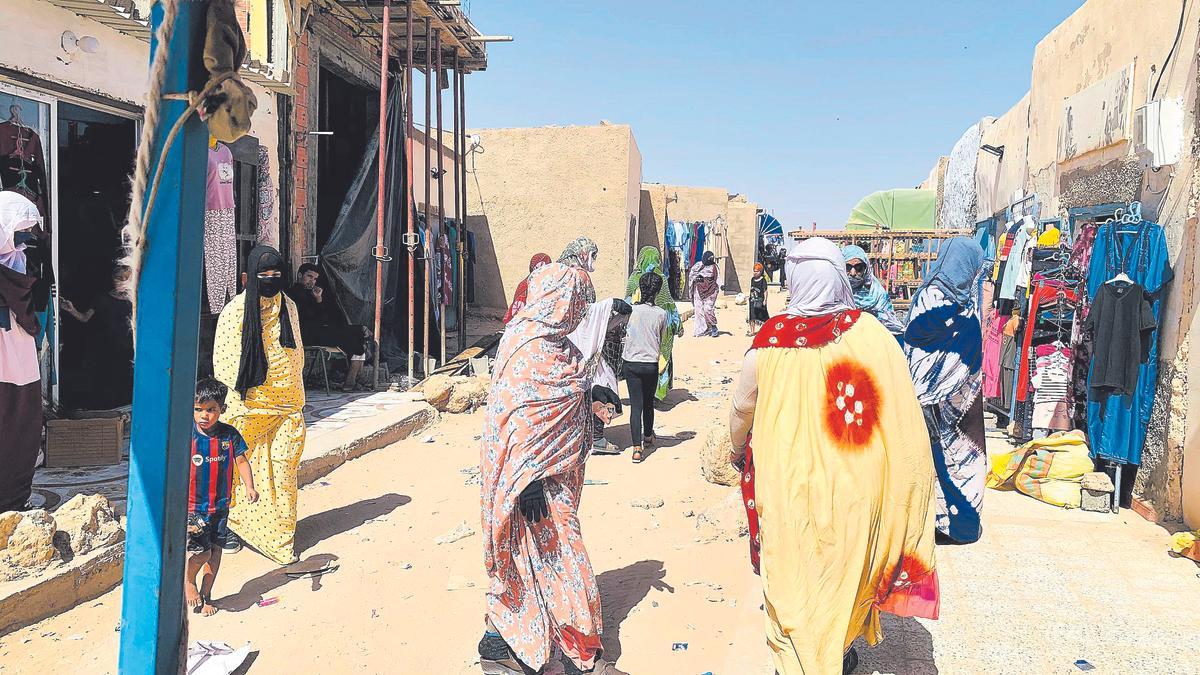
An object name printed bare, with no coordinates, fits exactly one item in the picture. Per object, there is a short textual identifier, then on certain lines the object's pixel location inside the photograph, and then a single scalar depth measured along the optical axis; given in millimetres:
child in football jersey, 3344
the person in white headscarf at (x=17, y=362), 3730
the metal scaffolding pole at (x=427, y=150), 8203
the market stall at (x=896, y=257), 13781
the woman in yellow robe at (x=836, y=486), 2359
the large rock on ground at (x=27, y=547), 3225
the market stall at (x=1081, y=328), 4809
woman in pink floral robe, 2900
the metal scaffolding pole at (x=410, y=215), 7785
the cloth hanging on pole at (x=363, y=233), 8172
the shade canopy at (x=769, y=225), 30725
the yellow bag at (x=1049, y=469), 5160
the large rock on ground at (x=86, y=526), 3510
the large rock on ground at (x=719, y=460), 5625
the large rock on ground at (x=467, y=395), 7750
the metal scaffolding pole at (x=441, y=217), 8781
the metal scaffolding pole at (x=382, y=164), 7250
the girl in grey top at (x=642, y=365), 6586
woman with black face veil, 3832
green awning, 21156
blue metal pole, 1380
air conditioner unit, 4746
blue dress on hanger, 4797
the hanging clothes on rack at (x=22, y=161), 4566
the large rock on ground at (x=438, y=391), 7562
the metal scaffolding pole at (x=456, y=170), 9518
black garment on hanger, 4758
